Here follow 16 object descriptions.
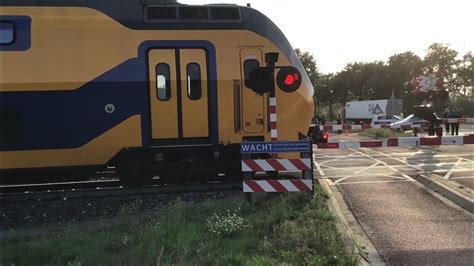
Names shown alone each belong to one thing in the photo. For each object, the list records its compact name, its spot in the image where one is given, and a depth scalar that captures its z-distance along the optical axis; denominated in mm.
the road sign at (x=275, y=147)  9297
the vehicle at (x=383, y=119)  44069
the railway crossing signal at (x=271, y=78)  10086
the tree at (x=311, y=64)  70931
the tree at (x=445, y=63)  91625
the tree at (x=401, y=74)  87375
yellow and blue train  10758
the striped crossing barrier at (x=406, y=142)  14627
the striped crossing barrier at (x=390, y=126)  25489
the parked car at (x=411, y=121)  29086
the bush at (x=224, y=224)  6999
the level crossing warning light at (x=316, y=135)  14391
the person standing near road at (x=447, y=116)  30650
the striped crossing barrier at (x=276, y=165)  9273
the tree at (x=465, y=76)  90669
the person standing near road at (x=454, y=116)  29458
